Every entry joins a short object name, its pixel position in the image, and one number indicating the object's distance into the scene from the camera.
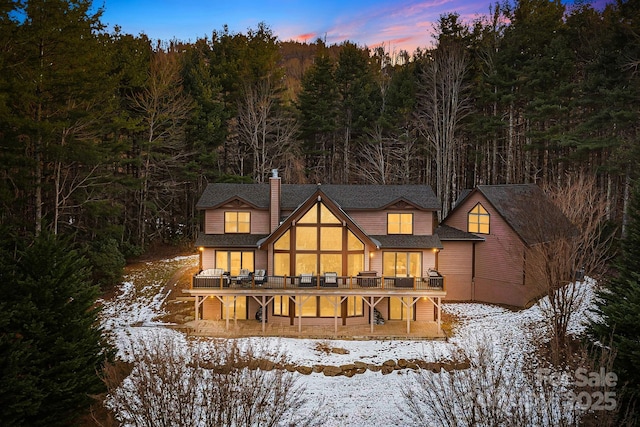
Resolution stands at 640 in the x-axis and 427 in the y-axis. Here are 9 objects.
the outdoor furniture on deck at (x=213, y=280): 19.97
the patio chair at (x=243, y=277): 20.36
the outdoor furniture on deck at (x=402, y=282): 20.19
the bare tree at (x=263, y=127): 33.69
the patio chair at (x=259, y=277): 20.21
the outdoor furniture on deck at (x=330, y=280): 20.09
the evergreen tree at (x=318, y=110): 37.59
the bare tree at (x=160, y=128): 29.73
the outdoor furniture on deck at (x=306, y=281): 20.16
